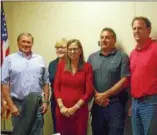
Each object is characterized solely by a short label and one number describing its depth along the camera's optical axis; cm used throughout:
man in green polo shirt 294
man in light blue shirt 311
